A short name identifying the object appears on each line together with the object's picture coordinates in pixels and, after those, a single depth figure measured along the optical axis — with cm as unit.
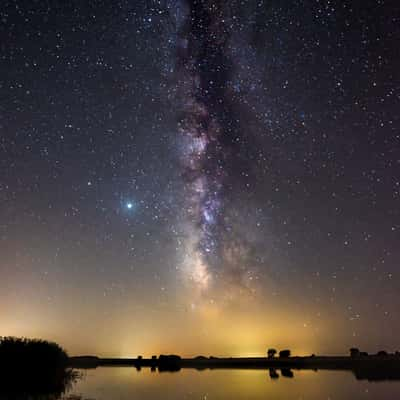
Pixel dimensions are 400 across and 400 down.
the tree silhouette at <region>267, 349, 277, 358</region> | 5852
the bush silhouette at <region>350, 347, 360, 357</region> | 5350
